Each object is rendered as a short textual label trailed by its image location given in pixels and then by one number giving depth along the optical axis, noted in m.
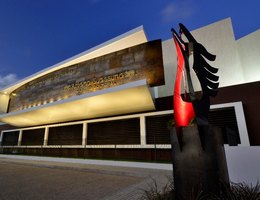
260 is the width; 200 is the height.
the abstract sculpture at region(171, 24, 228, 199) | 2.36
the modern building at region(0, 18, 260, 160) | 8.60
